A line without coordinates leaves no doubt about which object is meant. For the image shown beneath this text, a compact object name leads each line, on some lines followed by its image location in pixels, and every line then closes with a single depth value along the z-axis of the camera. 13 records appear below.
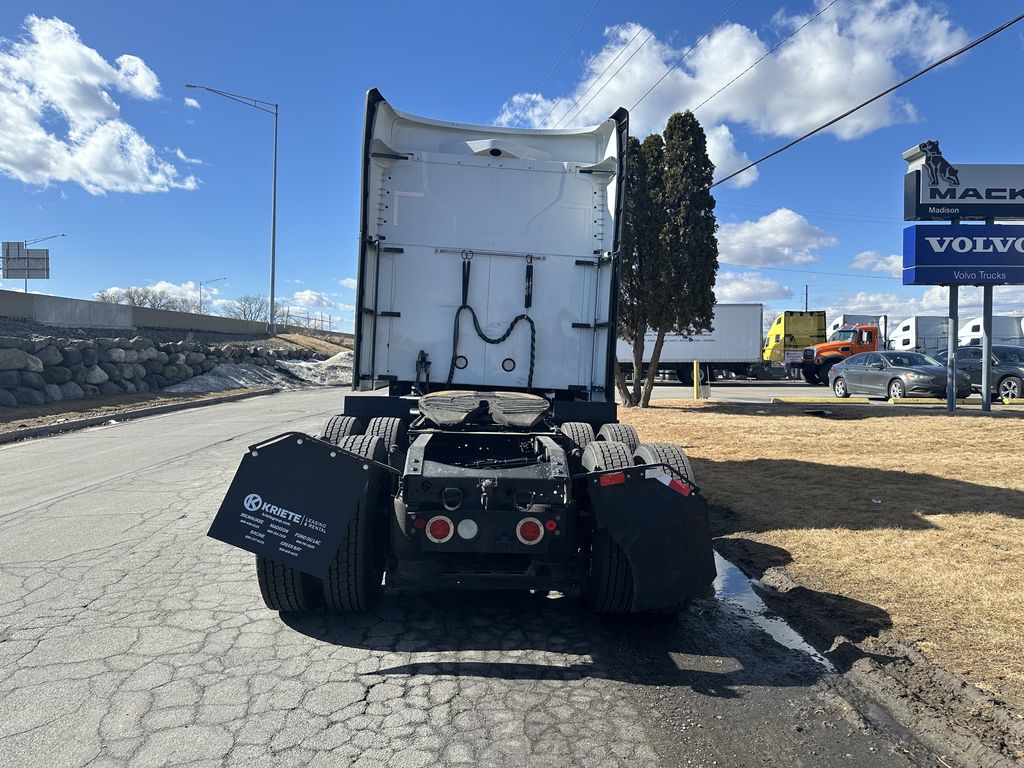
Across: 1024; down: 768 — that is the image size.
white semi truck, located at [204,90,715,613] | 3.77
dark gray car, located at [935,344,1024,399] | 18.09
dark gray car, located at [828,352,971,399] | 17.59
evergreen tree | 16.59
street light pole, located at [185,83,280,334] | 35.81
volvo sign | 14.97
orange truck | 32.06
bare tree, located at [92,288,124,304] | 53.38
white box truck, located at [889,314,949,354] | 46.81
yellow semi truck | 37.84
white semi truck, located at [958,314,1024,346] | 47.01
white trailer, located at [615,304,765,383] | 33.16
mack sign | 15.16
